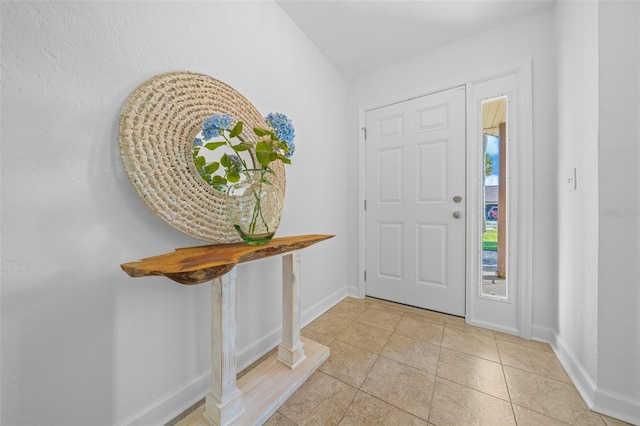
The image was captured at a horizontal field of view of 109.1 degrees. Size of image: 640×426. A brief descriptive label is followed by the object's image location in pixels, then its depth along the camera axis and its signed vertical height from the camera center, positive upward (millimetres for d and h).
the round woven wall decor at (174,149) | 873 +253
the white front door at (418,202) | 1894 +100
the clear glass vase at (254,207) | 1002 +23
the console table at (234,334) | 686 -559
